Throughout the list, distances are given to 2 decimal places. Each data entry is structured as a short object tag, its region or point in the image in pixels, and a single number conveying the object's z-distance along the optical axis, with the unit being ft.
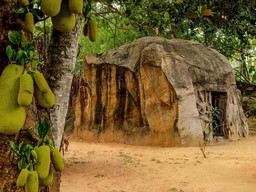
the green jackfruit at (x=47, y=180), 4.62
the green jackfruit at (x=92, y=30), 6.35
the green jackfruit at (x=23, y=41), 4.97
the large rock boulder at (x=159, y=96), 31.94
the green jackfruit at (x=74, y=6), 4.86
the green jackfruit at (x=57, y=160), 4.71
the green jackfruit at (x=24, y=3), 5.04
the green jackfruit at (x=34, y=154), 4.48
